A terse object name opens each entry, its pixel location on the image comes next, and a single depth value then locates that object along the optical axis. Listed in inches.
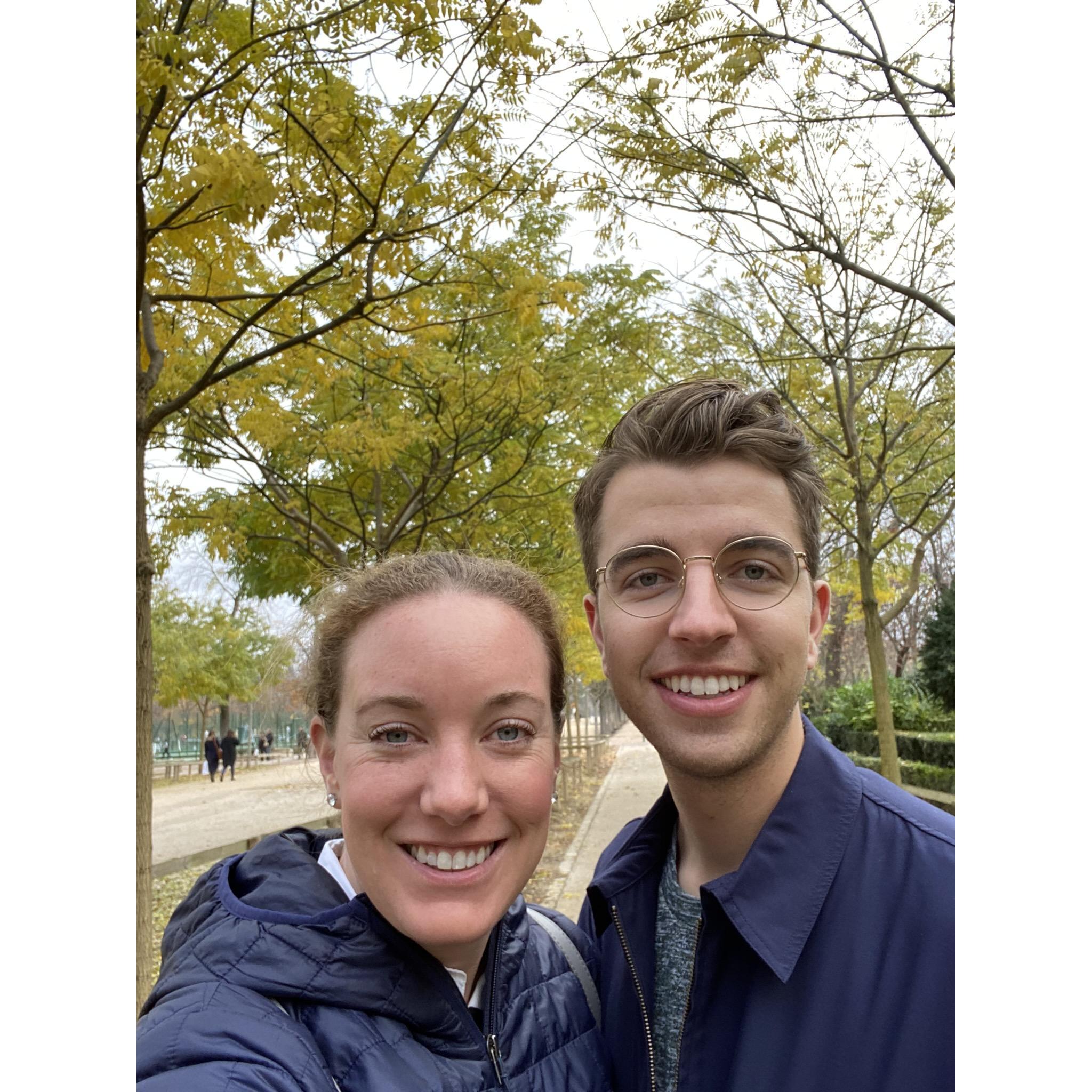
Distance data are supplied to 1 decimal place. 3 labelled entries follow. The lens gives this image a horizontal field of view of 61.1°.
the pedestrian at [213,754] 978.7
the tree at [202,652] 769.6
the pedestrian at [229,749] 995.9
